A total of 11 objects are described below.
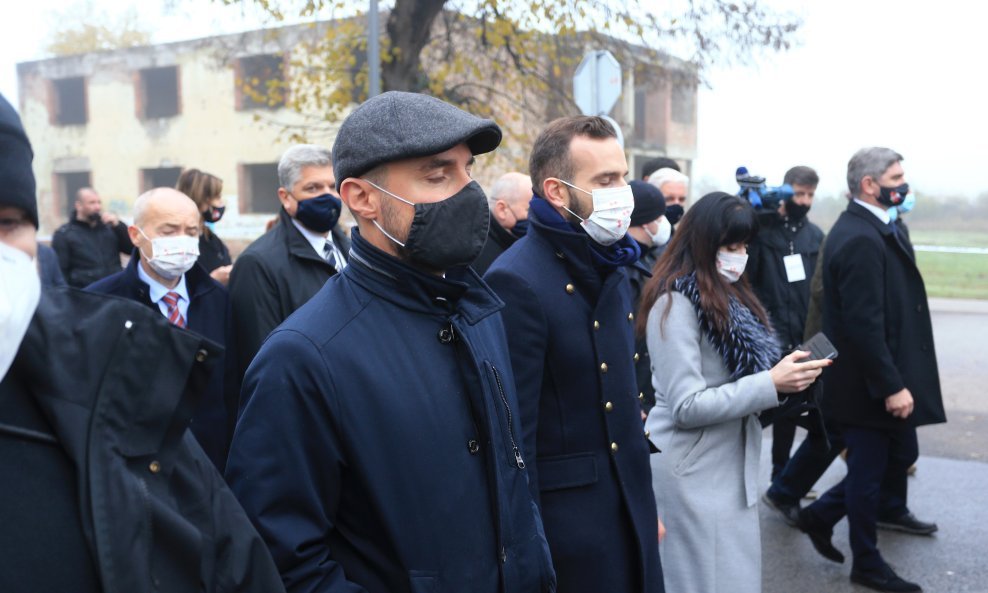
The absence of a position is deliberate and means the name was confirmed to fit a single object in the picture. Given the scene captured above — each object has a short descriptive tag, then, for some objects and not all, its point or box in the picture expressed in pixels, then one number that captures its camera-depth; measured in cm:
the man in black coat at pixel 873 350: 480
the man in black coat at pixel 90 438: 129
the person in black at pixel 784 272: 640
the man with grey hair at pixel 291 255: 411
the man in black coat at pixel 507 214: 571
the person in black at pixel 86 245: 1007
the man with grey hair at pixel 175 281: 407
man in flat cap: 182
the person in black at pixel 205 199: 596
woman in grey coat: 339
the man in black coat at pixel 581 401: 271
